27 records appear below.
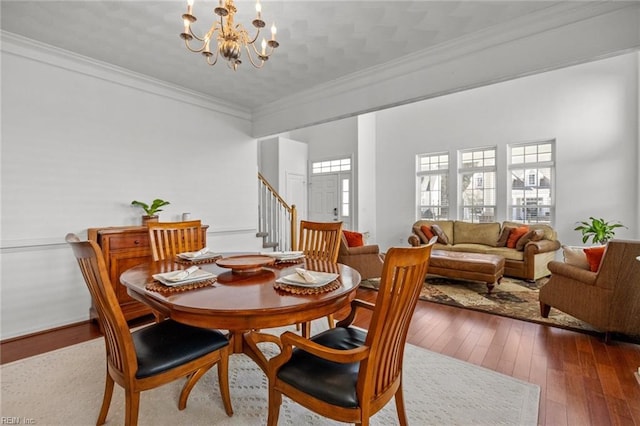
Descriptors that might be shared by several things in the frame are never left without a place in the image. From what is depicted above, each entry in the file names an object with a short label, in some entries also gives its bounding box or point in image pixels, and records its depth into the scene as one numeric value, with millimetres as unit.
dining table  1247
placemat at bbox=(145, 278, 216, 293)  1446
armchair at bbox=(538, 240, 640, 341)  2422
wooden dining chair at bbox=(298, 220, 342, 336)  2686
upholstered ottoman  4086
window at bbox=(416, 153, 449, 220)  6789
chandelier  1649
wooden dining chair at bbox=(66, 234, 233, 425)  1312
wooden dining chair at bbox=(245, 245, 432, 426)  1155
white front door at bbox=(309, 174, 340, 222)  7558
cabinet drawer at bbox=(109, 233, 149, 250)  2924
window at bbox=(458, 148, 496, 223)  6231
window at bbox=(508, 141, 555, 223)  5625
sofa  4746
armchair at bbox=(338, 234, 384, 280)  4184
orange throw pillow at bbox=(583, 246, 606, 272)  2750
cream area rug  1683
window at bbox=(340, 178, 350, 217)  7391
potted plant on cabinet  3398
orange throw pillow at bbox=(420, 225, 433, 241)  5961
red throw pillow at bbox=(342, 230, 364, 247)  4395
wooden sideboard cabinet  2891
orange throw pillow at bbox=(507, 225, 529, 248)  5250
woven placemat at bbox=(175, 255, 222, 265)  2121
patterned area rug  3129
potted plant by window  4703
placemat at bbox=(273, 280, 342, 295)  1414
